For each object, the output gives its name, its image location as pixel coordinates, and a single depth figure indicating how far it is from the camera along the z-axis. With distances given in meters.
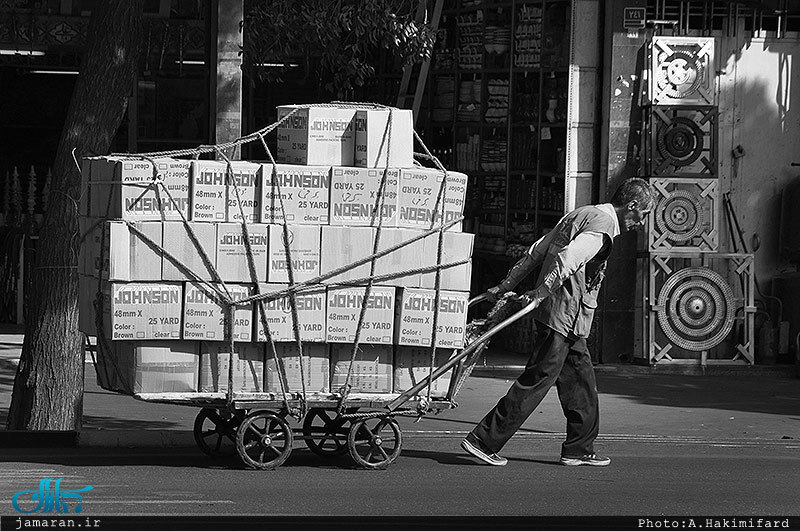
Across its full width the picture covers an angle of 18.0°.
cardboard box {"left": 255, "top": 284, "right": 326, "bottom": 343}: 16.31
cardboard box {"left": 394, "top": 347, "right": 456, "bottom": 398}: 16.96
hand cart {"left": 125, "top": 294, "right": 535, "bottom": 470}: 16.40
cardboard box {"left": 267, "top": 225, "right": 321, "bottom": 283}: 16.27
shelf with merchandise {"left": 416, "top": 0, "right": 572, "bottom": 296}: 28.75
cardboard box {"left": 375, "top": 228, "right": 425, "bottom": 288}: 16.60
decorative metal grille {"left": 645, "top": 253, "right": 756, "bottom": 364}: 26.75
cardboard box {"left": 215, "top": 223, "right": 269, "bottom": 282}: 16.16
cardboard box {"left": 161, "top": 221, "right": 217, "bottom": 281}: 15.96
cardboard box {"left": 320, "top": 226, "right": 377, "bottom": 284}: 16.44
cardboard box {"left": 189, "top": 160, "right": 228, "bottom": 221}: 16.09
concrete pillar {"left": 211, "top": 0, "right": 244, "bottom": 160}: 23.21
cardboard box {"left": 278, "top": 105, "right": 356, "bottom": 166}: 16.74
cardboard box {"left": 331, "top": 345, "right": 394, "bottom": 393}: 16.71
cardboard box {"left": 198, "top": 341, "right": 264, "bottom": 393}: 16.31
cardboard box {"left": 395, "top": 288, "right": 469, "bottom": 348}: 16.71
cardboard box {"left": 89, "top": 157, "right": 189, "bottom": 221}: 15.89
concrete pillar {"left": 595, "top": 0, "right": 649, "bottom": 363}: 26.92
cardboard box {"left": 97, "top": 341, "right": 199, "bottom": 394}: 16.02
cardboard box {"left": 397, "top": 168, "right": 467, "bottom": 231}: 16.67
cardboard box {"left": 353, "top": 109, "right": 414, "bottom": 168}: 16.70
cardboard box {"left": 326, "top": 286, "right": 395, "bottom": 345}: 16.52
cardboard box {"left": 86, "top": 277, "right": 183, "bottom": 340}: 15.76
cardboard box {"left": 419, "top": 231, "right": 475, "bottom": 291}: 16.75
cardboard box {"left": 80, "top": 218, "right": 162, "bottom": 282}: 15.72
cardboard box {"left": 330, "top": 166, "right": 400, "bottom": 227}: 16.50
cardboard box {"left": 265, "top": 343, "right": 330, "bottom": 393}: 16.51
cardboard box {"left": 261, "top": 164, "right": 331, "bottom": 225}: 16.31
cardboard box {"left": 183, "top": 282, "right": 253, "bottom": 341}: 16.06
